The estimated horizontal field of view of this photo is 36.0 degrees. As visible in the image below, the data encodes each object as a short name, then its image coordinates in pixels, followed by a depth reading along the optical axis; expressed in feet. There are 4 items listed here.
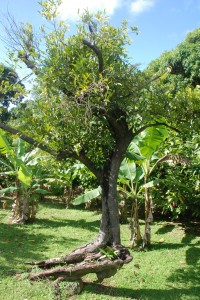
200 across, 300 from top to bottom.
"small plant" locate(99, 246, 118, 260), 13.83
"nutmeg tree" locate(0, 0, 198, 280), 12.18
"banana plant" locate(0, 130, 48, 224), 27.63
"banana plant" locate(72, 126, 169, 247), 19.61
